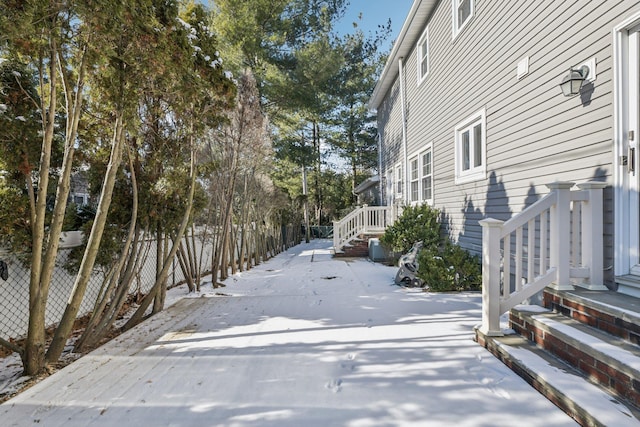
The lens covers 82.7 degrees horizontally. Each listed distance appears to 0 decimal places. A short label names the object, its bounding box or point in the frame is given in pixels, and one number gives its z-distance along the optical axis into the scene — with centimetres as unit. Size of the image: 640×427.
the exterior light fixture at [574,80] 330
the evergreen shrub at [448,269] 500
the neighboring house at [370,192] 1481
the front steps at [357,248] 1044
